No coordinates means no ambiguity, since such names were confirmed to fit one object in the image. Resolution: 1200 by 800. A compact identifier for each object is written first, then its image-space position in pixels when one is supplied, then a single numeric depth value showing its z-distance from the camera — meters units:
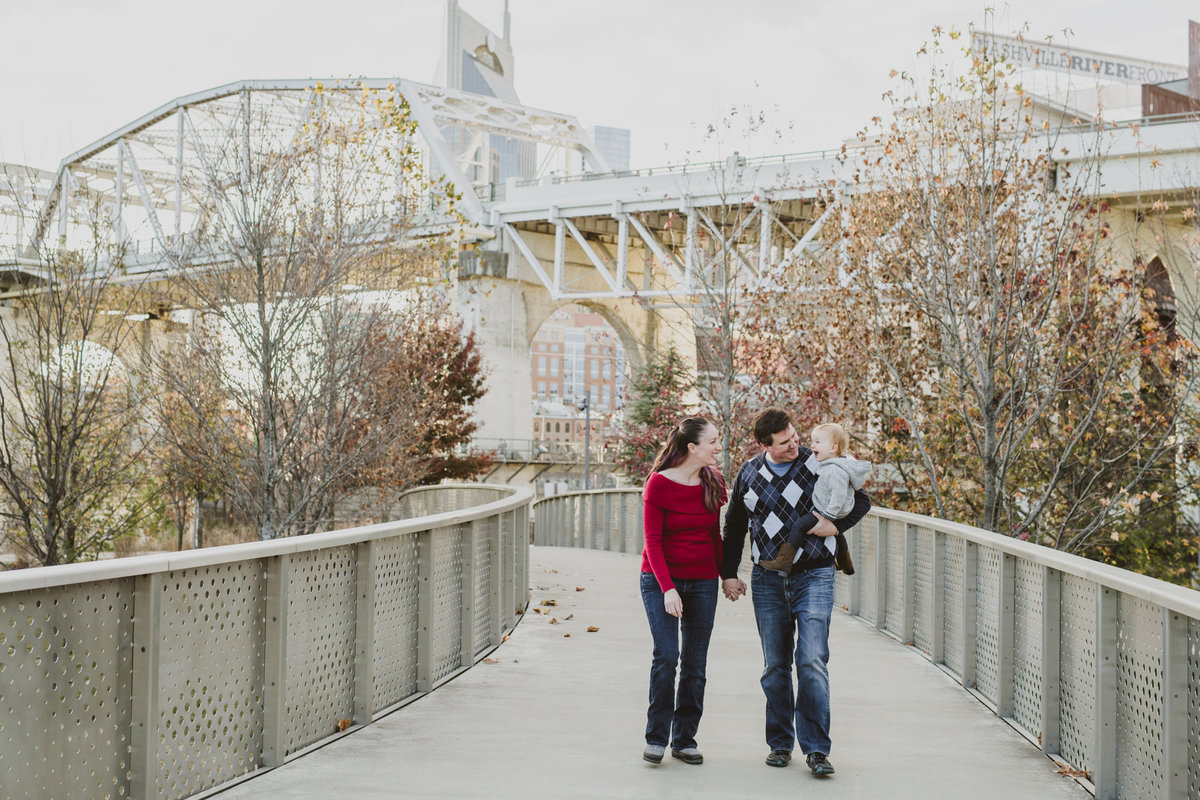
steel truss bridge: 30.30
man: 6.45
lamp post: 53.56
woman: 6.33
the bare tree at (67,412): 16.86
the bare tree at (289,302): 17.28
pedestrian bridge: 4.93
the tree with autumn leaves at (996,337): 14.85
